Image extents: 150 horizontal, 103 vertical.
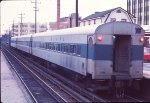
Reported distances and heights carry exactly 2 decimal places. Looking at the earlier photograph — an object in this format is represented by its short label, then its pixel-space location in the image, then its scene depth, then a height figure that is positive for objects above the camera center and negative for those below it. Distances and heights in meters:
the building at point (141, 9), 84.94 +7.93
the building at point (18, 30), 194.62 +5.21
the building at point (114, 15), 65.25 +4.66
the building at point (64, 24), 109.50 +5.47
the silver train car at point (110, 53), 15.66 -0.66
